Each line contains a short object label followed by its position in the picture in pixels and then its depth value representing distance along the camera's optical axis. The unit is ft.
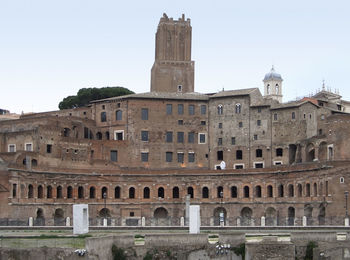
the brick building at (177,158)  241.96
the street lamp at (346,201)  221.05
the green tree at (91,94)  344.69
